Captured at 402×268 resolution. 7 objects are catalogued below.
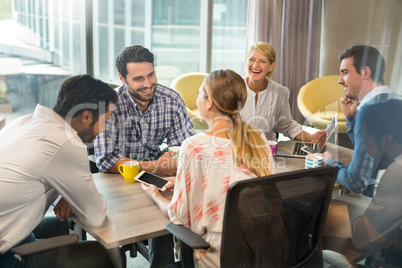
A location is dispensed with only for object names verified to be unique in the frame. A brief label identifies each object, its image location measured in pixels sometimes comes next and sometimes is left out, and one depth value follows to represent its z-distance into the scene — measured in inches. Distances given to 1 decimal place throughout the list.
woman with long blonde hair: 48.7
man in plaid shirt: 73.0
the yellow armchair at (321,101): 81.3
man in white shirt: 48.9
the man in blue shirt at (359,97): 62.8
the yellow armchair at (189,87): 147.3
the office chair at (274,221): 42.9
